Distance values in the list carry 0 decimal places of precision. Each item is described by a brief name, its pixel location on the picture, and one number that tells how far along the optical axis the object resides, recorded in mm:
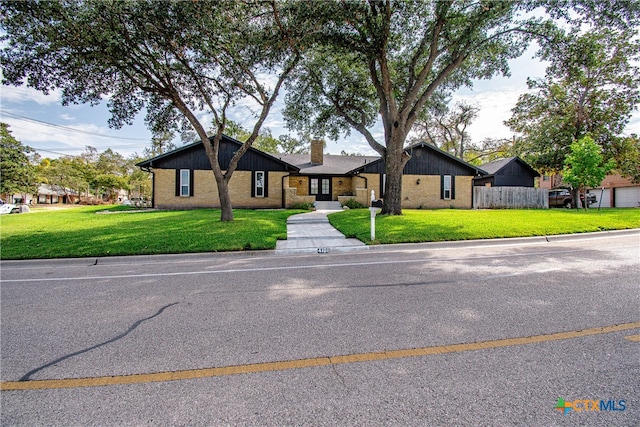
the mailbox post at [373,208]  9039
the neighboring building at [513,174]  29688
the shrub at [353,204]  22438
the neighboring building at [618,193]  31556
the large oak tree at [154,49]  8984
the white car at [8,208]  25219
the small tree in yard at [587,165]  17406
